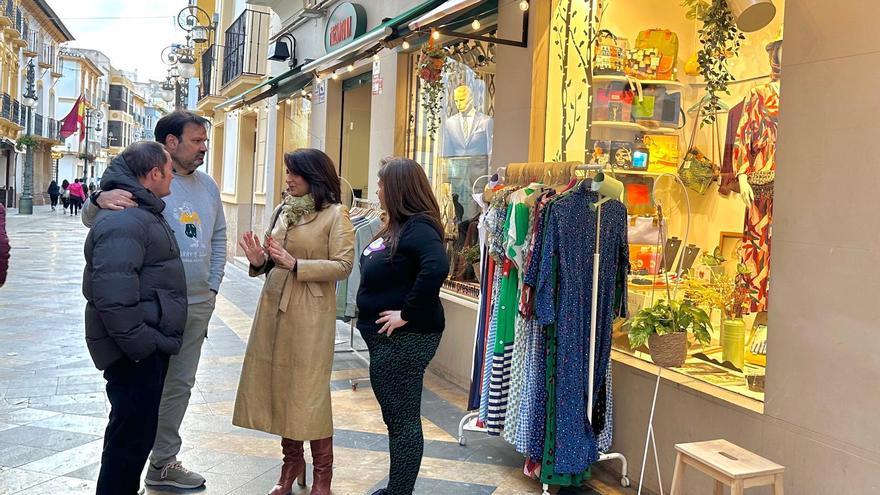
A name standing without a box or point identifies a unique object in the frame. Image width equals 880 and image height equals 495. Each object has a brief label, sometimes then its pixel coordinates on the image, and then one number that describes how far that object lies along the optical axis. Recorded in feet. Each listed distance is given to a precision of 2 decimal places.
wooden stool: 8.34
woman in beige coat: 11.31
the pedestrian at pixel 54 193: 121.57
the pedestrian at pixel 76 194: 110.73
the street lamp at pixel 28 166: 106.52
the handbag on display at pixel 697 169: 15.67
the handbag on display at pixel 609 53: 16.88
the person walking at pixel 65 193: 122.21
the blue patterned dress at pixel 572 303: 11.98
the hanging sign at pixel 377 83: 26.30
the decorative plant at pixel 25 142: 108.27
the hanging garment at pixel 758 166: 12.39
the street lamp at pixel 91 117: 196.10
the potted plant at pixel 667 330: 11.18
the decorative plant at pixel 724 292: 13.12
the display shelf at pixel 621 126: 16.79
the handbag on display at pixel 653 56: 16.61
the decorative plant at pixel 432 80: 21.77
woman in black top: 10.50
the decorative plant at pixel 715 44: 14.02
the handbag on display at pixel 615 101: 16.88
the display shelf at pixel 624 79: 16.88
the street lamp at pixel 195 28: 53.91
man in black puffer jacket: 8.88
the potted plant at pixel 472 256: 19.77
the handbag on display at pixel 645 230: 15.88
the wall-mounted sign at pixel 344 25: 28.63
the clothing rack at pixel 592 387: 11.97
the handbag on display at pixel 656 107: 16.63
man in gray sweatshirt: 11.95
